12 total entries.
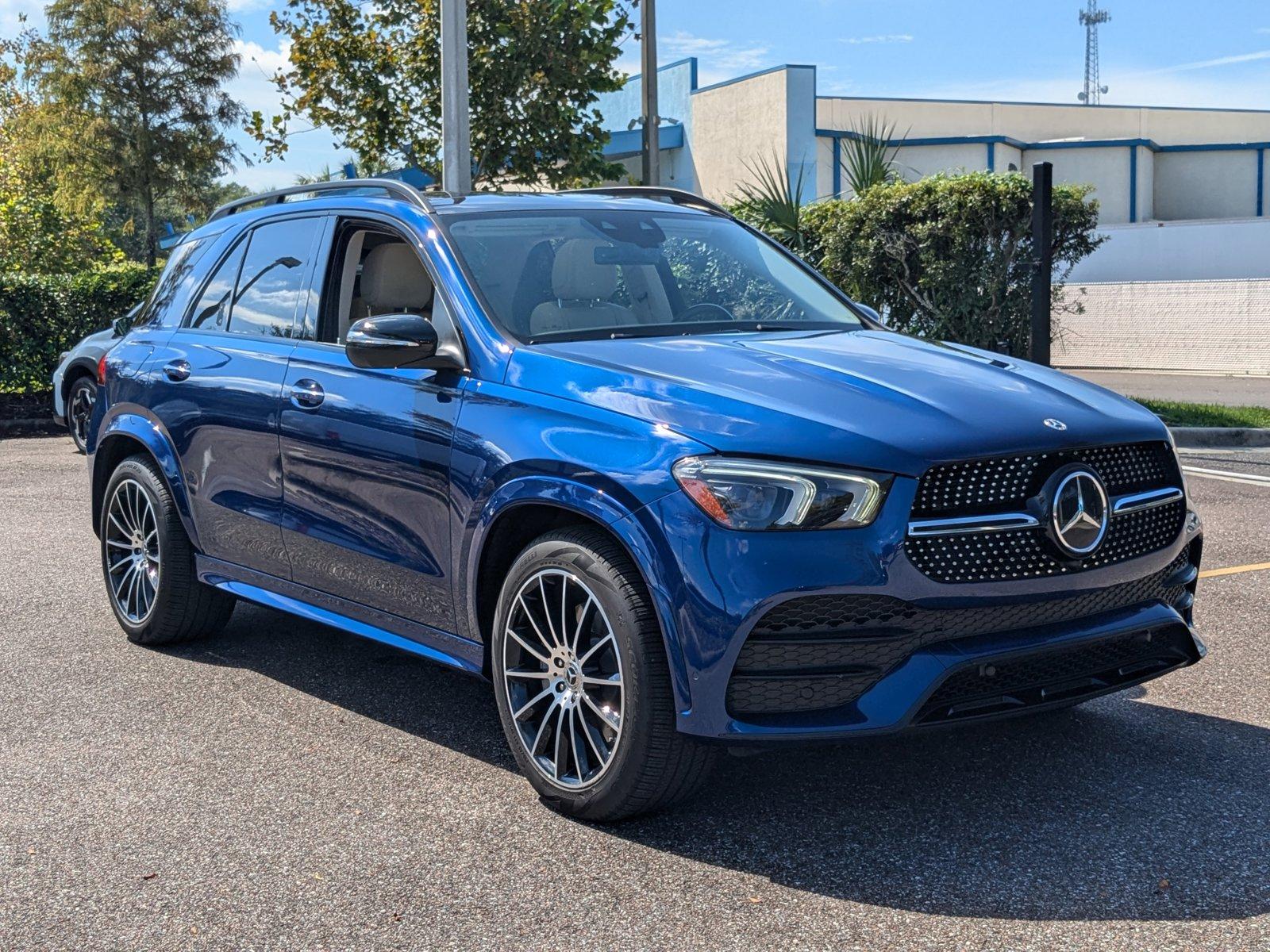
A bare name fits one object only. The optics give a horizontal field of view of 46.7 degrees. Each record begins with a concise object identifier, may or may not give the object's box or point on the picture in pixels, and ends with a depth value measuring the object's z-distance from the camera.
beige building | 27.59
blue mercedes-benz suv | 3.77
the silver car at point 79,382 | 13.49
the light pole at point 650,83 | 19.16
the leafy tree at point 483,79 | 17.28
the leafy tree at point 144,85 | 40.72
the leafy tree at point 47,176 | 30.06
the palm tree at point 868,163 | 17.55
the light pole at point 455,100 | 13.16
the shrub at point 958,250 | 15.84
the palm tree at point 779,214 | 18.05
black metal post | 13.64
